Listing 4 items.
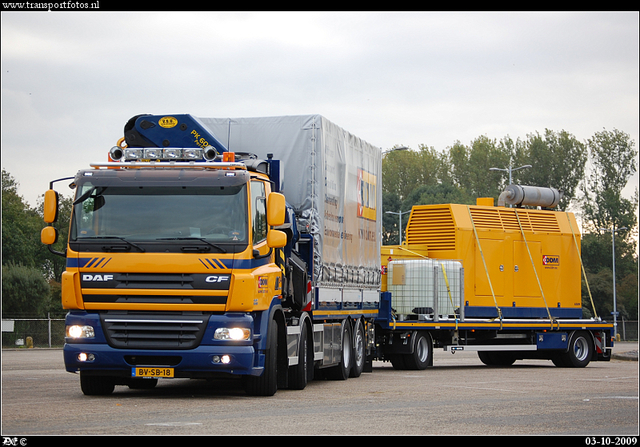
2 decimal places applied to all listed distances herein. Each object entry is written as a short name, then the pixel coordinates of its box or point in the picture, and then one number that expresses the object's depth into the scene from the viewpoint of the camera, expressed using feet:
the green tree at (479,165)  304.71
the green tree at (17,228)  221.46
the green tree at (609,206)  295.28
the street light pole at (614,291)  239.13
